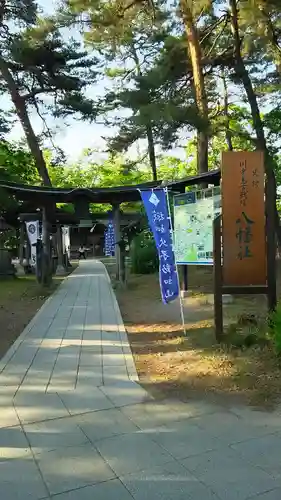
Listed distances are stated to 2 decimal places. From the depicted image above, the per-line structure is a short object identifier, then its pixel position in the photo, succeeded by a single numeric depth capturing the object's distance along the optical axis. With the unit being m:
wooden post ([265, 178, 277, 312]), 5.88
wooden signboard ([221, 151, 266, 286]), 5.94
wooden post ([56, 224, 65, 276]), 20.82
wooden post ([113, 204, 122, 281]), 14.56
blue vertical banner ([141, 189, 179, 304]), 6.96
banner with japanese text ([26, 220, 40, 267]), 15.75
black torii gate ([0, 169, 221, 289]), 13.56
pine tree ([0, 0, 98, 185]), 16.05
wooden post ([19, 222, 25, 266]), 21.60
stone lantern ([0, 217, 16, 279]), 17.88
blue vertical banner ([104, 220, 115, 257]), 21.25
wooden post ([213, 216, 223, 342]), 5.75
